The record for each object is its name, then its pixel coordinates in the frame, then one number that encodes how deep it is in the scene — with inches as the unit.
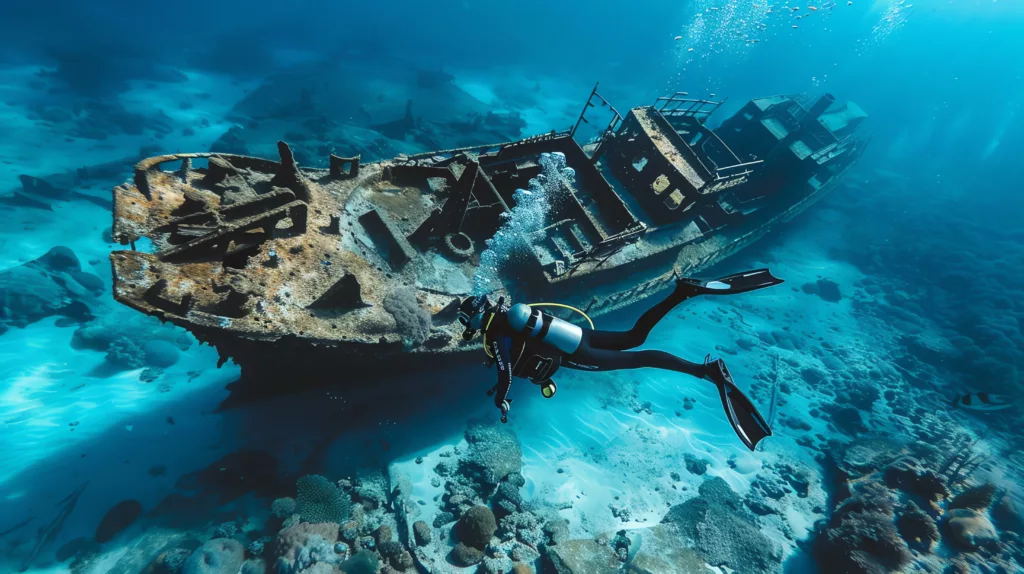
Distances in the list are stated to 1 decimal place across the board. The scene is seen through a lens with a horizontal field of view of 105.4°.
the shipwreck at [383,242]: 239.1
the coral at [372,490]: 315.0
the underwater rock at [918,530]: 373.1
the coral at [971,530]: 384.8
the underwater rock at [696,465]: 417.4
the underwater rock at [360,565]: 268.5
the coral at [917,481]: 424.5
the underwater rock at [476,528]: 301.3
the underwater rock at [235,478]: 310.7
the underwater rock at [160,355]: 421.1
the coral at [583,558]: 300.1
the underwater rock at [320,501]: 291.4
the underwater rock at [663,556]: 322.0
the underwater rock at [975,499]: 422.9
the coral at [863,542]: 352.2
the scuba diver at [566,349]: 200.2
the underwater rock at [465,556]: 292.5
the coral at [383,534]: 292.7
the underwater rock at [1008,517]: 420.8
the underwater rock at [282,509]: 291.7
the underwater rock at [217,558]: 254.5
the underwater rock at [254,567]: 263.7
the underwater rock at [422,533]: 297.0
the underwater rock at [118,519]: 284.0
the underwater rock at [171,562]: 259.9
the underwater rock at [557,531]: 320.8
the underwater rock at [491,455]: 345.1
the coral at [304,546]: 261.4
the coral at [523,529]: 317.1
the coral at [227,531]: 284.7
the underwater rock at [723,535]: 350.9
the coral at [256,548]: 277.3
